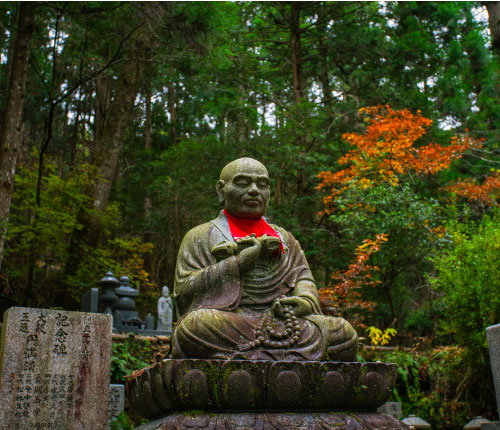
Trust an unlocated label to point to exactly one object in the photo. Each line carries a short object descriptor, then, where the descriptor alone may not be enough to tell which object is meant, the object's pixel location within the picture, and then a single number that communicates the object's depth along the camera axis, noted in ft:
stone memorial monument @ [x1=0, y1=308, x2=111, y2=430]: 18.34
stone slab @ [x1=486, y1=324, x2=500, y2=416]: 20.58
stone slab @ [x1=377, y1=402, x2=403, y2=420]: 27.32
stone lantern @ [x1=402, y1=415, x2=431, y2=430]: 25.84
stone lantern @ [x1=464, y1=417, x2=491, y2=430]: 24.32
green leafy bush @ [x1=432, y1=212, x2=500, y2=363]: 25.64
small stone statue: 42.42
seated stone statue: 13.29
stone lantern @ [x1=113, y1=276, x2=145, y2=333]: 38.40
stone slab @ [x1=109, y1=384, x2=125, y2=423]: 25.54
